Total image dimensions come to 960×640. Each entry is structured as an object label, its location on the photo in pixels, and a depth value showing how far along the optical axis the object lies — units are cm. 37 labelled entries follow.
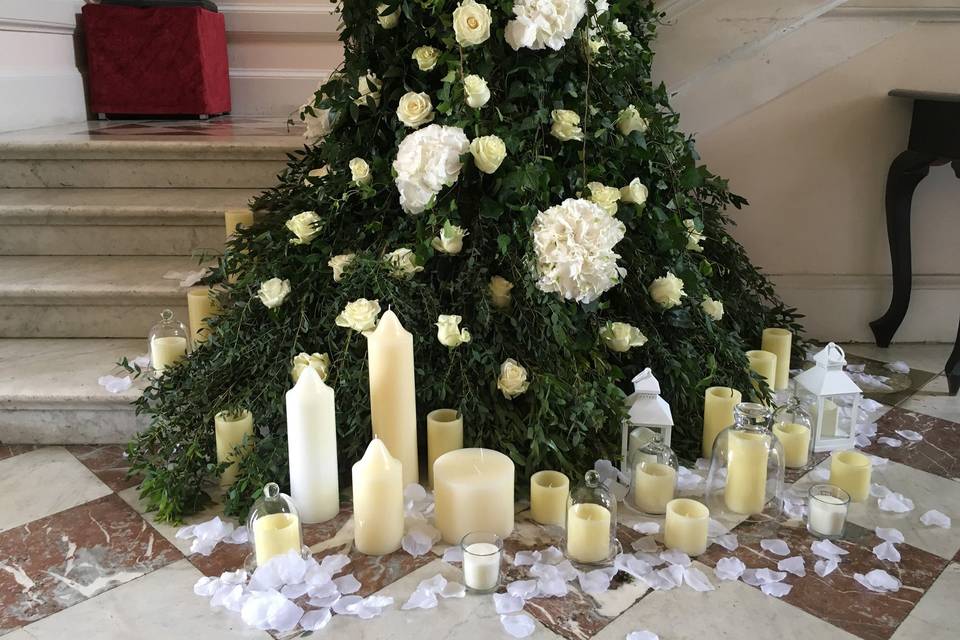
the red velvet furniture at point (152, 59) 377
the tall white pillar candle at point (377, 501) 150
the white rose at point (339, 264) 183
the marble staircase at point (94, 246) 203
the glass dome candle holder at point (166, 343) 201
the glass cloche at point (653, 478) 168
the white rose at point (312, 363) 175
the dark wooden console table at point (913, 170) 238
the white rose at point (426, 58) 176
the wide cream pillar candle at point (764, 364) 215
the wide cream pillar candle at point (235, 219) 222
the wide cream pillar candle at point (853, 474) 174
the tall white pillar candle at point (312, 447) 157
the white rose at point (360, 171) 182
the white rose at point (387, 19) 180
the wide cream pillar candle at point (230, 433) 173
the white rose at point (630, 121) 192
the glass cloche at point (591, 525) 147
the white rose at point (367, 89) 188
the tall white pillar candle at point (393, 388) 165
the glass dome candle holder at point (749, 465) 166
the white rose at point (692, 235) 207
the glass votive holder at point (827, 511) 158
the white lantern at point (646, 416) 177
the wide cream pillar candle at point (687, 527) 152
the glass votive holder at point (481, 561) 140
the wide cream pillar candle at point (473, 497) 154
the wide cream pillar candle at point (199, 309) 212
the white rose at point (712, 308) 211
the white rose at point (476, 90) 168
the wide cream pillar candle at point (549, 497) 162
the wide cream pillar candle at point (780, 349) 229
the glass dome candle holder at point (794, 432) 189
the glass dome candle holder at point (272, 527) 145
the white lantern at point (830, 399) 192
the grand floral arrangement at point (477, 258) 170
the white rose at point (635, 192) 187
